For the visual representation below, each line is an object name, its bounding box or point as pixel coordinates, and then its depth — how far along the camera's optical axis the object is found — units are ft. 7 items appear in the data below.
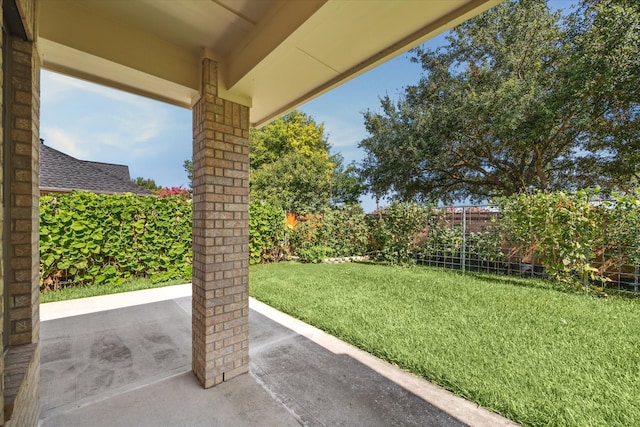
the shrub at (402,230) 27.30
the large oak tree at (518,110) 27.40
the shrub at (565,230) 17.54
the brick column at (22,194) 5.60
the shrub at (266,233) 27.22
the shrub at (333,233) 30.58
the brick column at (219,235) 7.88
